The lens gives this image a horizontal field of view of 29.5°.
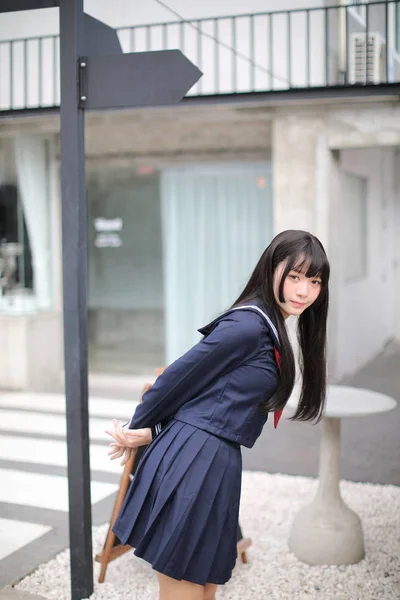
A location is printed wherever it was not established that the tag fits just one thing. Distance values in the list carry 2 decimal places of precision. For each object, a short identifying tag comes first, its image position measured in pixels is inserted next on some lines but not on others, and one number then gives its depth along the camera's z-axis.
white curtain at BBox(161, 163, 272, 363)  8.66
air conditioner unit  7.34
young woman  2.11
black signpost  2.96
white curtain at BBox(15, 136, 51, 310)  8.62
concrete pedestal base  3.67
